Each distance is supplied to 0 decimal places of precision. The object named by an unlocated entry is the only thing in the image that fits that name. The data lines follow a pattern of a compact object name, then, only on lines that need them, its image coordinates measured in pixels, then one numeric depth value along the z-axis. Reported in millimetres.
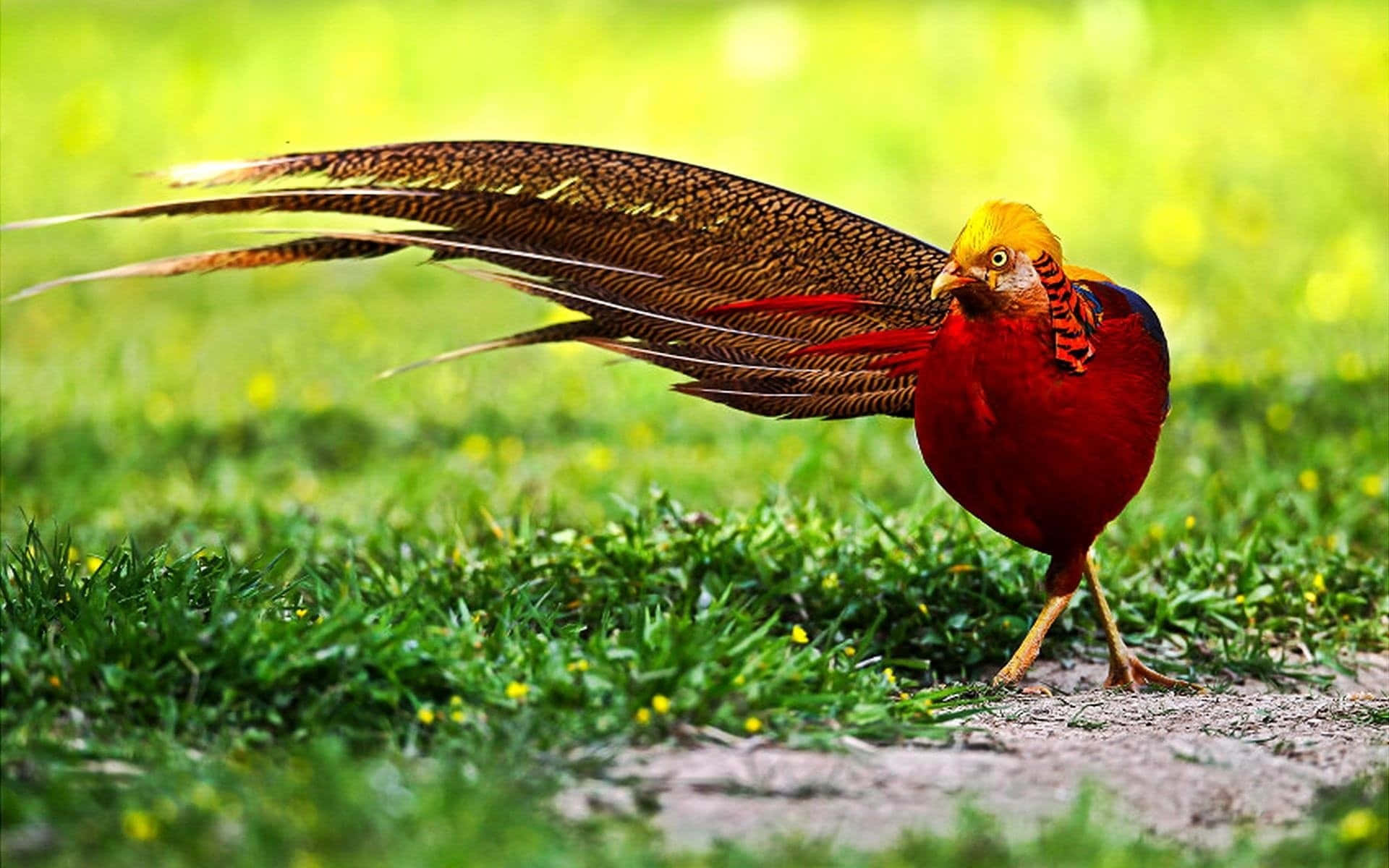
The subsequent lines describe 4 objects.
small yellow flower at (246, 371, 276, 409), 14508
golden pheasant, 7531
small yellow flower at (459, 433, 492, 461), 13273
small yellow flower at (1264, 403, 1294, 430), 12914
